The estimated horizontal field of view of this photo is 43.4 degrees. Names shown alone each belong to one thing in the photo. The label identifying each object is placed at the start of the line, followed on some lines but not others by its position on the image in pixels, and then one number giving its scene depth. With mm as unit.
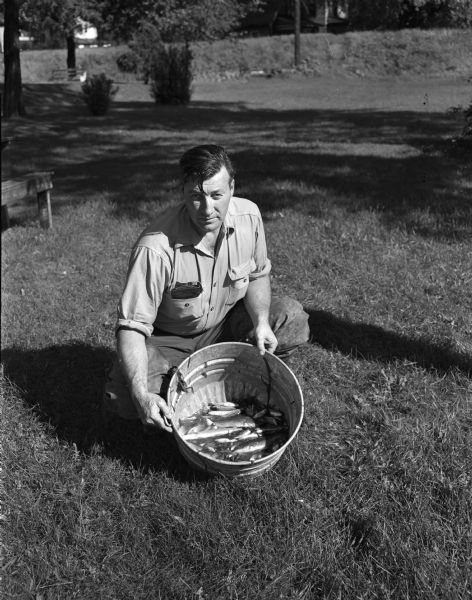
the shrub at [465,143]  10198
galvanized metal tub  2727
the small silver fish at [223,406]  3326
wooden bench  6555
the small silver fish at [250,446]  2920
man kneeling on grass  2836
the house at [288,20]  63616
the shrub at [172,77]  26344
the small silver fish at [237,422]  3129
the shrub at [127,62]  37694
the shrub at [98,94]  21688
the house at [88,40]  67150
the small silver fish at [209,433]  2979
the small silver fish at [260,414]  3211
